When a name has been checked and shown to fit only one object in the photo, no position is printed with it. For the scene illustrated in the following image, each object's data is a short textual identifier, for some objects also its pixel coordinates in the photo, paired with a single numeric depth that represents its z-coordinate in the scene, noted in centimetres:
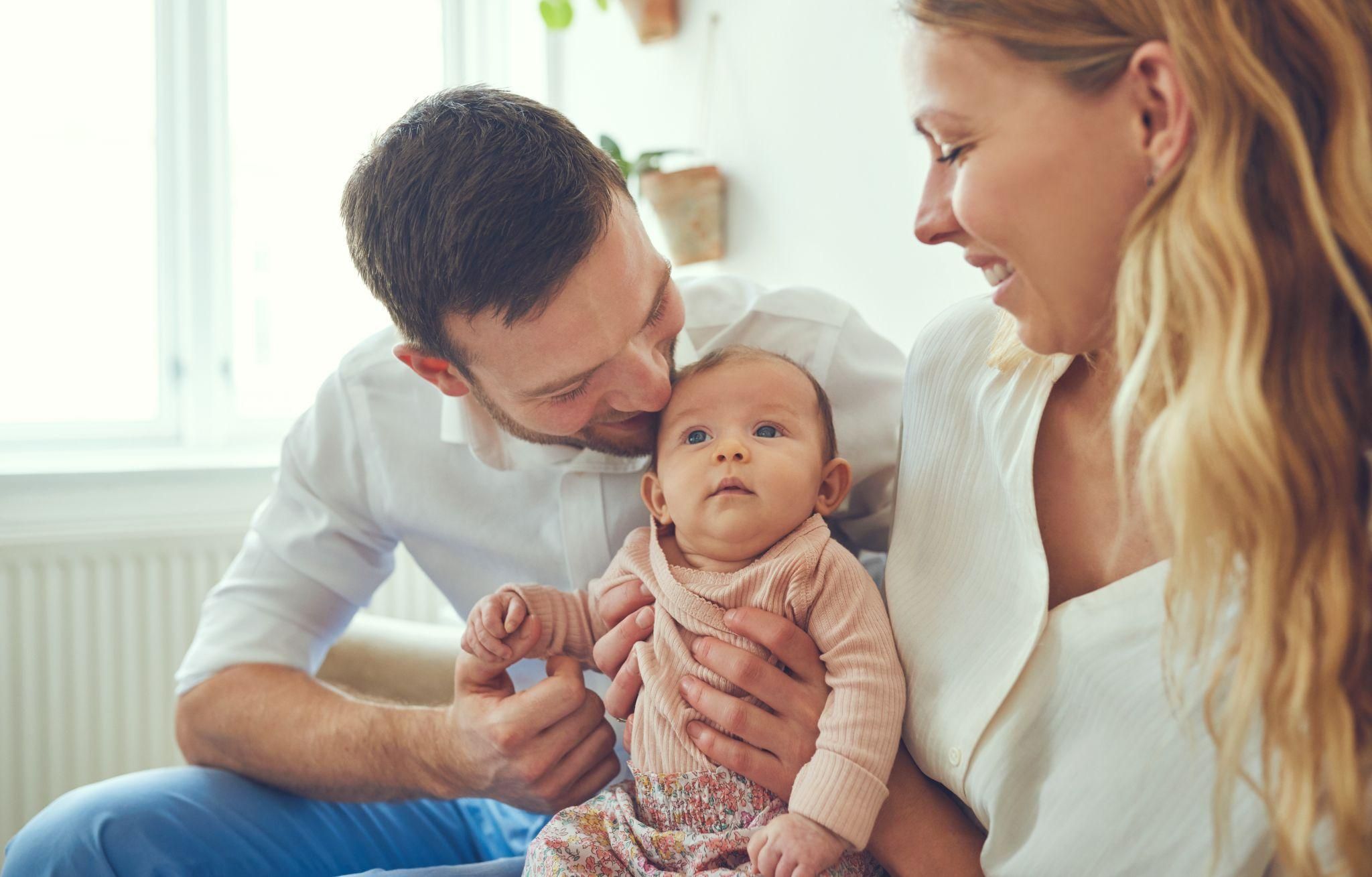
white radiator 254
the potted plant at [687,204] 261
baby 103
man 126
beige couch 185
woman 74
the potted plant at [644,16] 280
